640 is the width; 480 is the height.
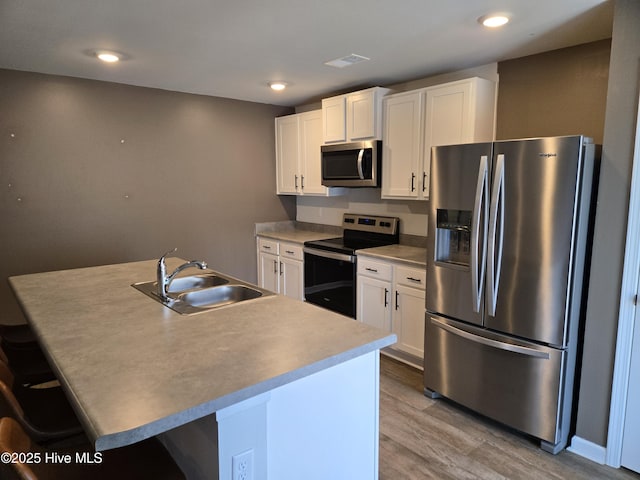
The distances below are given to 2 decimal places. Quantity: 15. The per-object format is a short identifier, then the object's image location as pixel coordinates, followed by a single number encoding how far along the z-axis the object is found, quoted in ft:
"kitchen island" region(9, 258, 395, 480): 3.81
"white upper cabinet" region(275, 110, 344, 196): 14.48
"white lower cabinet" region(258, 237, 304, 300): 14.19
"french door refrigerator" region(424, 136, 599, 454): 7.10
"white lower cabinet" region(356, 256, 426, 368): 10.55
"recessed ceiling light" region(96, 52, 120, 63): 9.57
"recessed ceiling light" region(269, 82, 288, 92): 12.51
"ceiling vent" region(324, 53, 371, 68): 9.89
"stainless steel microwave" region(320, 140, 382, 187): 12.26
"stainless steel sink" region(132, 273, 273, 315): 7.45
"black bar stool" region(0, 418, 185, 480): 4.03
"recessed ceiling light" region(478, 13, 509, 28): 7.45
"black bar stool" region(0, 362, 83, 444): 4.58
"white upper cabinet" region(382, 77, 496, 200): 10.09
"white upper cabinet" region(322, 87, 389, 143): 12.03
